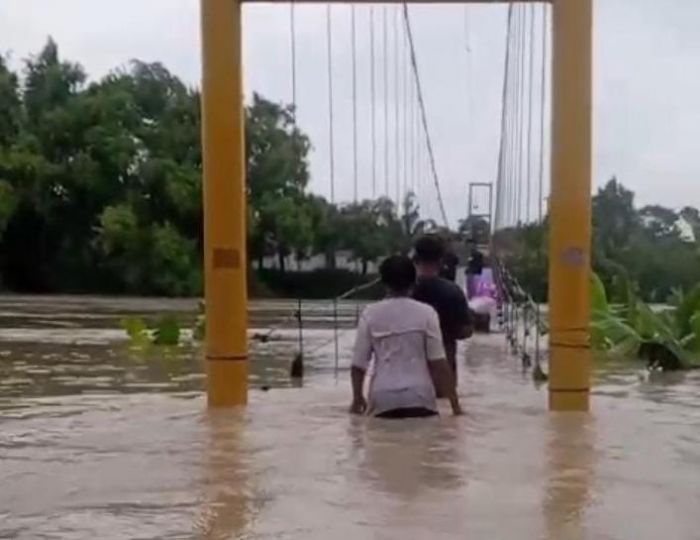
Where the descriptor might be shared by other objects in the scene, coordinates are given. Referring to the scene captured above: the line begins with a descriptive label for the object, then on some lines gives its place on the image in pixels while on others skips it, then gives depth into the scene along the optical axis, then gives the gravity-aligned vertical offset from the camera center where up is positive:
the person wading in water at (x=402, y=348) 9.18 -0.50
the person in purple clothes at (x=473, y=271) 26.94 -0.09
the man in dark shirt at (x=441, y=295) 10.35 -0.20
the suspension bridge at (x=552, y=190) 10.80 +0.55
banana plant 18.36 -0.91
